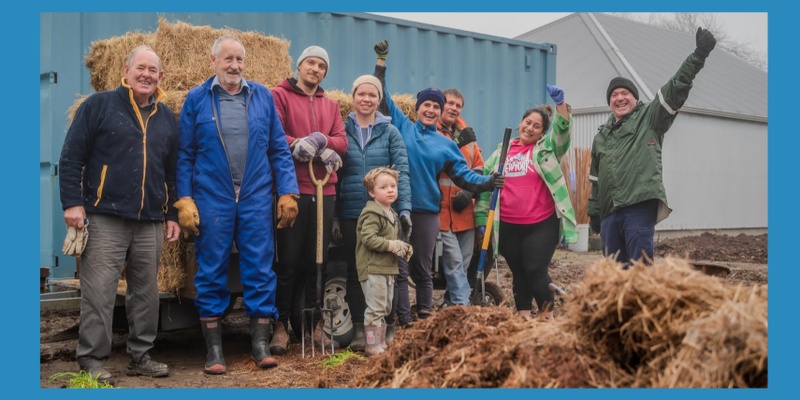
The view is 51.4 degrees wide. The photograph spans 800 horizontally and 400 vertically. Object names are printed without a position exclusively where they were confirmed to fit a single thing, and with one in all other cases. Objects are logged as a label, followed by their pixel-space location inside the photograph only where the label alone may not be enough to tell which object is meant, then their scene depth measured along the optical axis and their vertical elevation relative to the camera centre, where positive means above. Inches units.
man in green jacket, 206.7 +5.1
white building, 365.1 +41.6
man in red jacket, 203.3 +8.8
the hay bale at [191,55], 223.1 +36.7
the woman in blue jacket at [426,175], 223.1 +3.3
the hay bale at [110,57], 223.0 +35.5
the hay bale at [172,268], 203.6 -20.0
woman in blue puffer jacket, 211.9 +6.2
